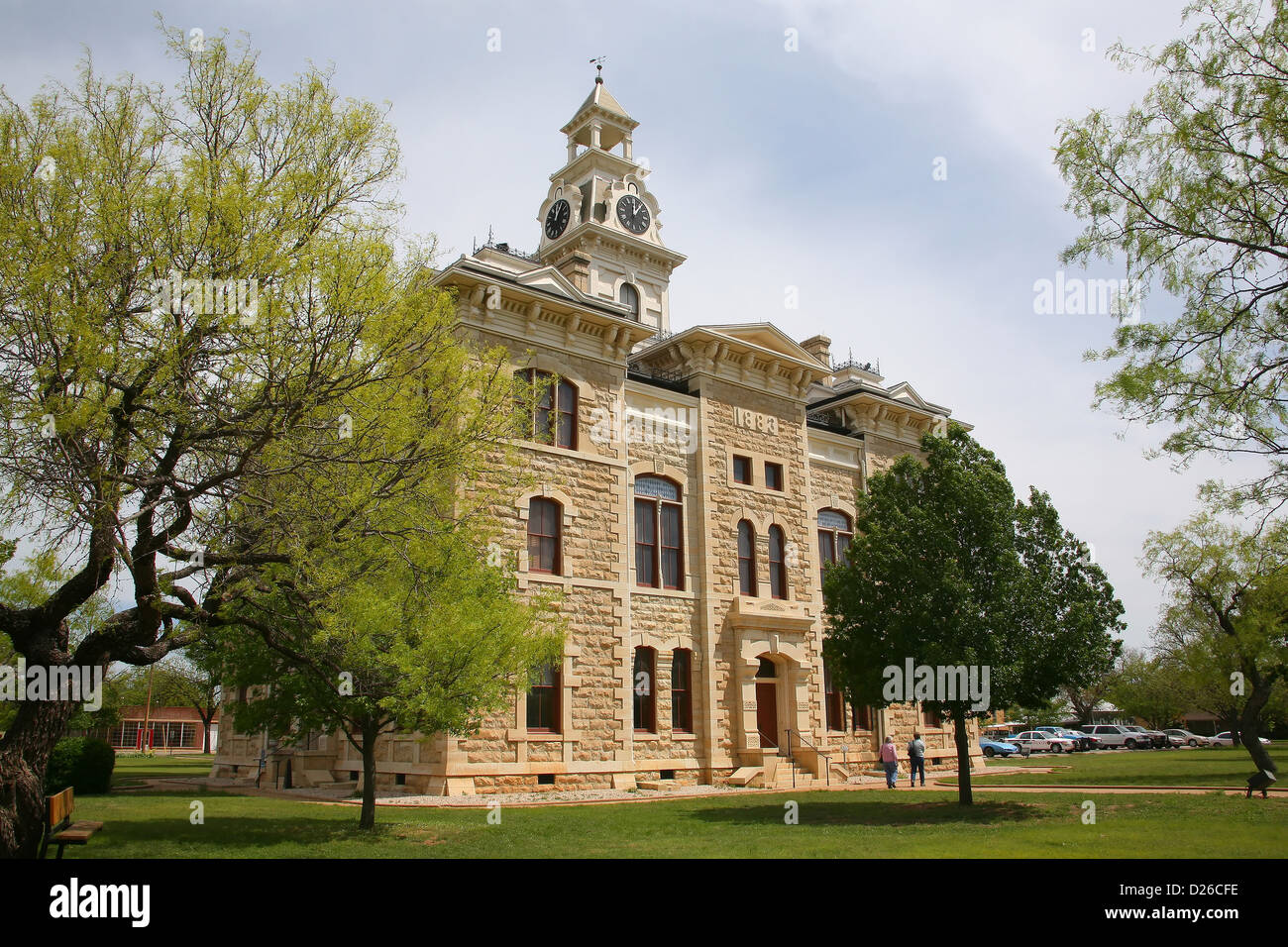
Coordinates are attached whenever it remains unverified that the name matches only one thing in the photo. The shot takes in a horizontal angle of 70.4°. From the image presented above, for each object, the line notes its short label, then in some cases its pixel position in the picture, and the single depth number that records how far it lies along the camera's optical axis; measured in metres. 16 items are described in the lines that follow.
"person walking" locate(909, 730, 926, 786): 25.56
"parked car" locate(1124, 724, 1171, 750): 53.94
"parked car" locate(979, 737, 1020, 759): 48.12
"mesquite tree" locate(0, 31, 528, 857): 9.82
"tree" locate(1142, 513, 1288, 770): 24.55
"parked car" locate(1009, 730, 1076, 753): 51.59
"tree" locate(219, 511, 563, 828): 12.58
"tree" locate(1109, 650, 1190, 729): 54.11
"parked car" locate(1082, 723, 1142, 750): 54.38
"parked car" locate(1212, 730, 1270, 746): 55.94
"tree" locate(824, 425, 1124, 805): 18.03
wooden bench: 9.78
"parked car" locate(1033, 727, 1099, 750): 53.22
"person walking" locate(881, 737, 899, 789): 24.71
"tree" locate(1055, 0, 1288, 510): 11.56
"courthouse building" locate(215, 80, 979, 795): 22.70
